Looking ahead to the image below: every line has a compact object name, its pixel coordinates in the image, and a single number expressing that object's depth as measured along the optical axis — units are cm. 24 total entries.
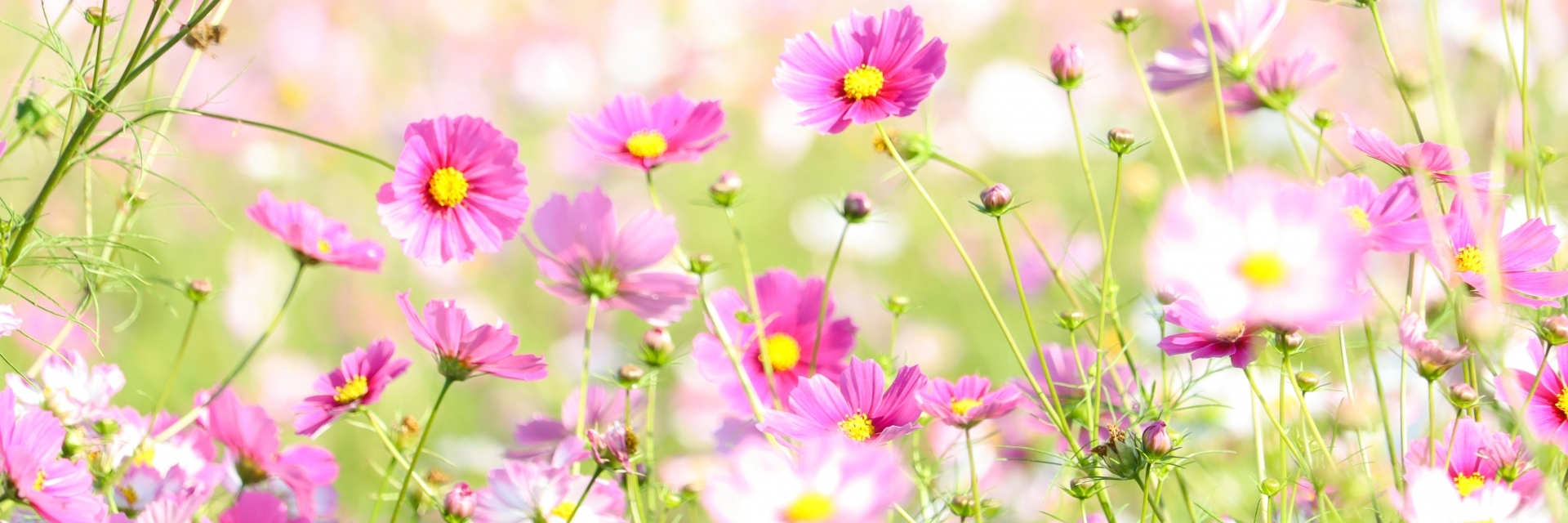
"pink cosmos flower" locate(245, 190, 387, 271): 205
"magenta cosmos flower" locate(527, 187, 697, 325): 202
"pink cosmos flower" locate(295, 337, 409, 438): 198
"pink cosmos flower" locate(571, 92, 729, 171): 205
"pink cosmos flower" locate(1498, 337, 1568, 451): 195
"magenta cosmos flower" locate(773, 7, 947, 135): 199
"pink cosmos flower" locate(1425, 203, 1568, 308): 193
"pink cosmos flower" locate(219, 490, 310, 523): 197
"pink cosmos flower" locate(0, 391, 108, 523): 190
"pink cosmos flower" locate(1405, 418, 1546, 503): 194
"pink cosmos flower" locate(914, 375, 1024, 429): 196
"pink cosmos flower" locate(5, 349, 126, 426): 201
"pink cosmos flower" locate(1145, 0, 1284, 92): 206
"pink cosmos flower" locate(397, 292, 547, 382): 195
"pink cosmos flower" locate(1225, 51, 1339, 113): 207
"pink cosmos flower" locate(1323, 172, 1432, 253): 189
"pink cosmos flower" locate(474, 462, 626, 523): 198
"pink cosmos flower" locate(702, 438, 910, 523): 184
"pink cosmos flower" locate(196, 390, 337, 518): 201
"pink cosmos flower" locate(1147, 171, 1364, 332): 185
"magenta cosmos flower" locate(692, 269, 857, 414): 207
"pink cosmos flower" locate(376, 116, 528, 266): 199
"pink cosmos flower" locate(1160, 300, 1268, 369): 192
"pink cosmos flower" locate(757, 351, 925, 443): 194
